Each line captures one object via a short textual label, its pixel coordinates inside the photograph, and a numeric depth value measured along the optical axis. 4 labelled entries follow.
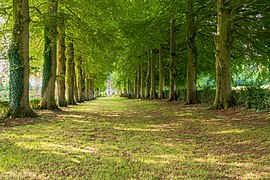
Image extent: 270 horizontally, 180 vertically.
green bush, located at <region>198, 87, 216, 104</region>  16.42
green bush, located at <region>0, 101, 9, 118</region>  12.64
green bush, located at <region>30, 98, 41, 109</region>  16.54
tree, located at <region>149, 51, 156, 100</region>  29.70
